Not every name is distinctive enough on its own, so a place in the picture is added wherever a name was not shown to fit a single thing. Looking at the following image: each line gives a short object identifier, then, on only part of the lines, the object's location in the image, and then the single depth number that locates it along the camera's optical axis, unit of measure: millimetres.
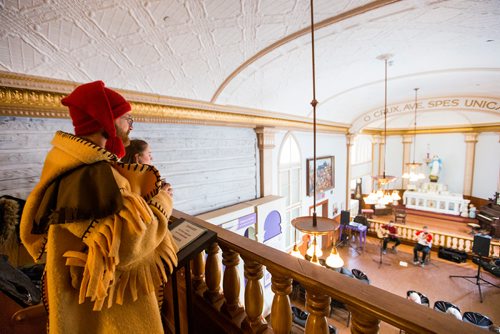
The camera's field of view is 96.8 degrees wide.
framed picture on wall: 6129
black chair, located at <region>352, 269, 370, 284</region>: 5288
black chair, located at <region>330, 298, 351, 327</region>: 4512
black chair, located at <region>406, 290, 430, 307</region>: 4316
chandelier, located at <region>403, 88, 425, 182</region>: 11084
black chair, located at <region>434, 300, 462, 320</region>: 4131
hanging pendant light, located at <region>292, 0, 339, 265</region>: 1920
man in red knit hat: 605
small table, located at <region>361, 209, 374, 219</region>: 10157
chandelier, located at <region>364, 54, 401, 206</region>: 4608
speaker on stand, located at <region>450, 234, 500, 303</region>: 5336
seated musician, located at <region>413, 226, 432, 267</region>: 6574
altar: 9750
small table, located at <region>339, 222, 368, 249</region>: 7793
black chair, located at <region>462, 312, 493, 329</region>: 3817
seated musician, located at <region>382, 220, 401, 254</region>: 7392
